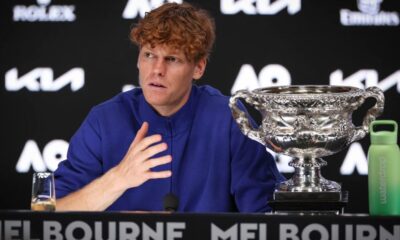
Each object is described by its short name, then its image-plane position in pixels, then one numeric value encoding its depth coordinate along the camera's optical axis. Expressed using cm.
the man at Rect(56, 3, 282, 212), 576
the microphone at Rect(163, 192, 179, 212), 481
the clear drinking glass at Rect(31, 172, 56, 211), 473
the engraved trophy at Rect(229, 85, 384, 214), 495
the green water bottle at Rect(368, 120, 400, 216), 451
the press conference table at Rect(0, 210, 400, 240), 413
